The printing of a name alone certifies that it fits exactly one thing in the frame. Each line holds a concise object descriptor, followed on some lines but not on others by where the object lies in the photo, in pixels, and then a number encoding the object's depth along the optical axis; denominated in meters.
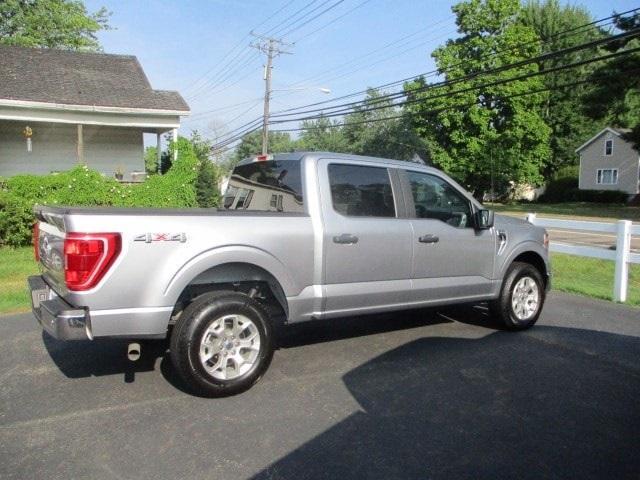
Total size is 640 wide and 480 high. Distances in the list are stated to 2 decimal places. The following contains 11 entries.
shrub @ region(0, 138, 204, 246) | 12.58
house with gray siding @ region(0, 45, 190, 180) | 16.80
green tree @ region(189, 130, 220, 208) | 19.42
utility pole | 35.54
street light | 35.53
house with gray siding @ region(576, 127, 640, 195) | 52.62
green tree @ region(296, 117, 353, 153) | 83.87
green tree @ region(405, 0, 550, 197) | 46.12
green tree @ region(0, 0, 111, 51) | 32.84
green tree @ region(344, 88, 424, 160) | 58.00
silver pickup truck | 4.07
